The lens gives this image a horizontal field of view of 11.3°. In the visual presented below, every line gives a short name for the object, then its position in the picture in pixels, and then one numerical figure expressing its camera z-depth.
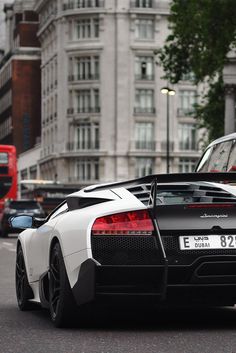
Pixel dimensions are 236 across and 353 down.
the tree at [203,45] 46.81
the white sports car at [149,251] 8.61
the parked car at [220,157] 15.58
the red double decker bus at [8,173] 55.91
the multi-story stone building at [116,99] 118.12
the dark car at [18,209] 50.91
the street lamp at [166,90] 69.57
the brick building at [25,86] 140.88
